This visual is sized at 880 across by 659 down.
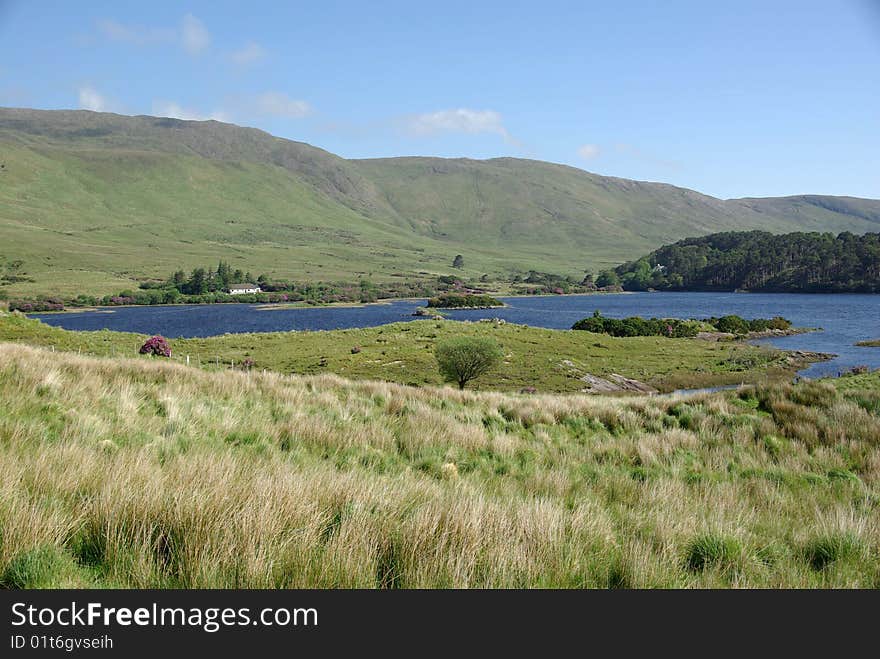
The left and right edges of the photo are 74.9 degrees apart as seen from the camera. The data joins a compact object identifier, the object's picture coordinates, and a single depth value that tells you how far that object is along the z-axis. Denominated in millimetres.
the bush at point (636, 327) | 71250
